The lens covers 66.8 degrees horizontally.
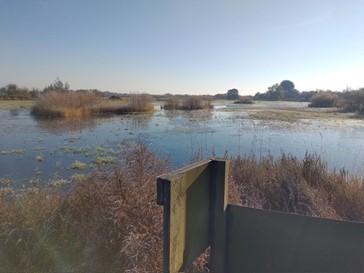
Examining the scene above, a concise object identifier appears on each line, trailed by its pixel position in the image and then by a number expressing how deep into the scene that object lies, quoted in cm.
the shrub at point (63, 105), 2253
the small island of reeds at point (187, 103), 3353
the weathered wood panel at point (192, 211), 143
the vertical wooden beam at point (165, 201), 139
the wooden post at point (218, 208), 178
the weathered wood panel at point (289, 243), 157
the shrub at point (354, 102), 2763
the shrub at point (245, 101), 5470
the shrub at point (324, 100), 3812
